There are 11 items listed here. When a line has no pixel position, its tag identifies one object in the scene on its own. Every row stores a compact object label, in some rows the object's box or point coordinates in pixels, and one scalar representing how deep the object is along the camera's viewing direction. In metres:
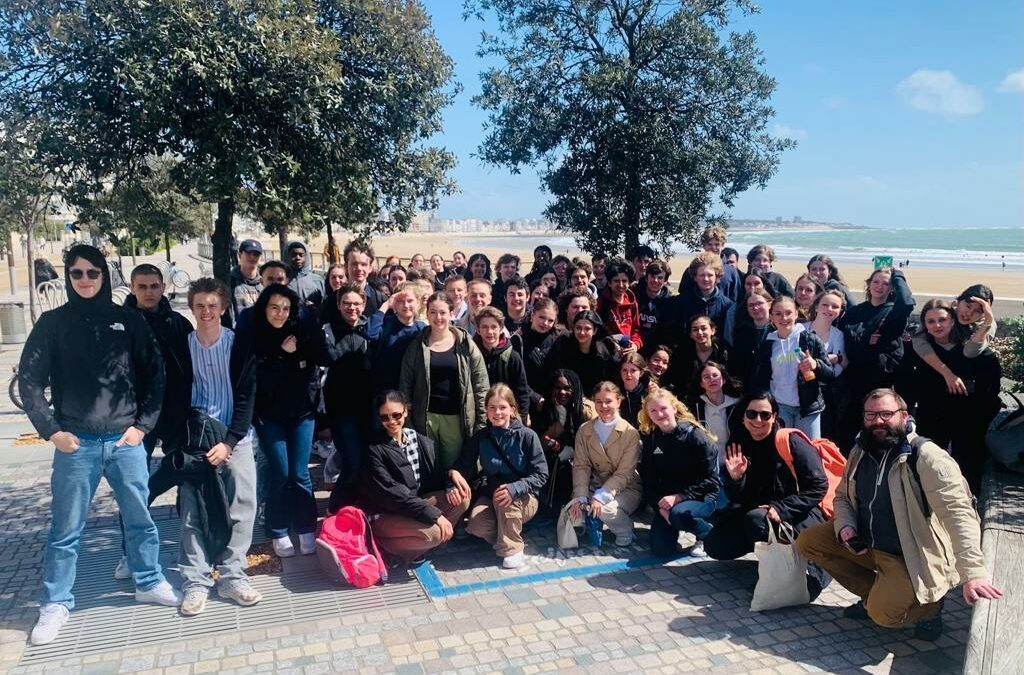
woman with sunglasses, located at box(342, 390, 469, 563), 5.10
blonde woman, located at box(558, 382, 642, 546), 5.57
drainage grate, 4.29
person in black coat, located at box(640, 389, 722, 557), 5.29
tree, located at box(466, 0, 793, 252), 9.41
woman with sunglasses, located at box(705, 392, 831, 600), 4.87
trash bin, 15.61
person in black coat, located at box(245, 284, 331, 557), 5.09
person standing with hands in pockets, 4.28
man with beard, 3.97
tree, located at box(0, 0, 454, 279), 5.16
